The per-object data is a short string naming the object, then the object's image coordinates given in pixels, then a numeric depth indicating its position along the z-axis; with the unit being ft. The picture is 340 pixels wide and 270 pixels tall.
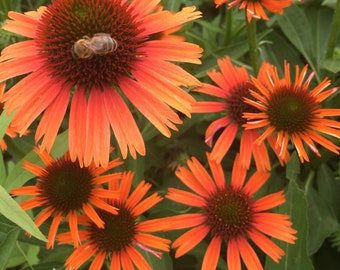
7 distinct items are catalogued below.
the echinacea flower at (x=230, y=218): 0.90
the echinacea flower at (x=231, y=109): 0.98
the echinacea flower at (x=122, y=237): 0.87
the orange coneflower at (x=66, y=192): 0.86
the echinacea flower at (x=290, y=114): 0.93
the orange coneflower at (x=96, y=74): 0.77
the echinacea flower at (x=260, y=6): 0.98
